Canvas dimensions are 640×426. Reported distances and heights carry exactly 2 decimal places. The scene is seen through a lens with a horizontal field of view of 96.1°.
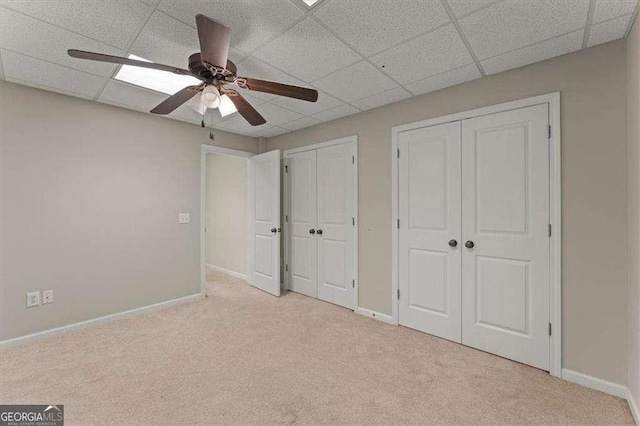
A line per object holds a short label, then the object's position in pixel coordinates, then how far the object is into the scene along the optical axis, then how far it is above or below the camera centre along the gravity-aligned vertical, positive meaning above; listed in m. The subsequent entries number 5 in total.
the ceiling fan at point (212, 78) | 1.44 +0.82
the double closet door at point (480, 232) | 2.19 -0.18
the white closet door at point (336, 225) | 3.44 -0.16
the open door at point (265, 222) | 3.95 -0.14
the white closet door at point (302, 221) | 3.87 -0.12
